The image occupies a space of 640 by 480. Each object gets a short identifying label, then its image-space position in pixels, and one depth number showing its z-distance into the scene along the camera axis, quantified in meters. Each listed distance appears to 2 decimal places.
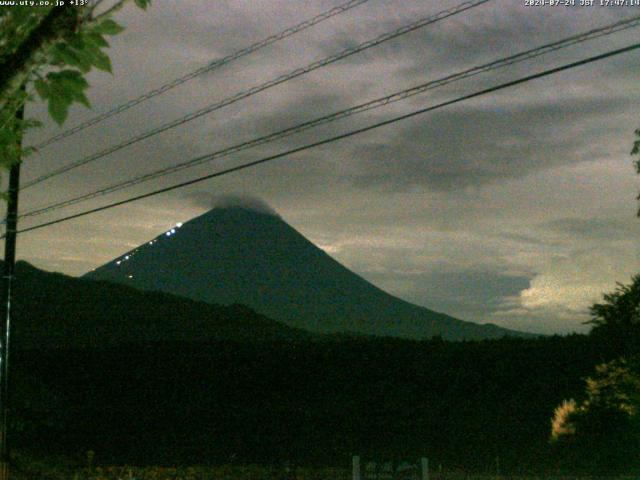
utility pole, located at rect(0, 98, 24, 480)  14.38
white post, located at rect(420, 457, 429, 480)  11.05
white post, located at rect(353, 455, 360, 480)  11.37
